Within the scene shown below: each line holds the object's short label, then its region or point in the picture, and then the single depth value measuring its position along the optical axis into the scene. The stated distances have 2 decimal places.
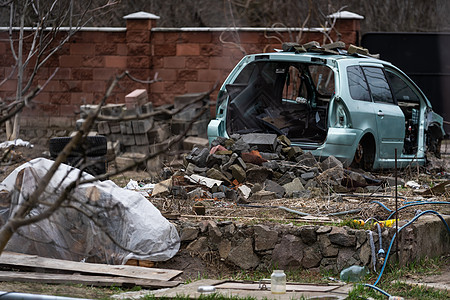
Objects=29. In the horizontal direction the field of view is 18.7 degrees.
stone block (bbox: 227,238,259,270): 13.14
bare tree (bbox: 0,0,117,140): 23.16
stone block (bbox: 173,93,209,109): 29.22
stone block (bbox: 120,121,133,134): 26.17
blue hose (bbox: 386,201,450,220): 13.99
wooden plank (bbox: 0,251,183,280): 11.56
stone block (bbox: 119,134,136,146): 26.42
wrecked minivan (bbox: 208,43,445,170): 18.56
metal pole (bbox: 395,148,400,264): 12.68
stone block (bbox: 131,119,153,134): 26.10
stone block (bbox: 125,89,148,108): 27.83
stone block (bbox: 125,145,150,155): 26.50
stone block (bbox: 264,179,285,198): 16.59
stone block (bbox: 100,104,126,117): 26.44
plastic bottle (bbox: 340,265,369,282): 12.39
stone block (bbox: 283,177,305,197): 16.62
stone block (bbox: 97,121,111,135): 26.62
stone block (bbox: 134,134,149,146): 26.39
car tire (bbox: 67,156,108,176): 16.04
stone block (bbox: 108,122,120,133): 26.55
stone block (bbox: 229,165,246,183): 17.11
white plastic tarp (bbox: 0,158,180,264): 12.46
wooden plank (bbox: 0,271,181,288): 11.09
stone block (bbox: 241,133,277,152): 18.67
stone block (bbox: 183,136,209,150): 26.07
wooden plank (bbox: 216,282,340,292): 10.87
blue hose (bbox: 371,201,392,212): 14.23
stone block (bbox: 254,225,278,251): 13.08
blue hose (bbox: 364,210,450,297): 11.09
